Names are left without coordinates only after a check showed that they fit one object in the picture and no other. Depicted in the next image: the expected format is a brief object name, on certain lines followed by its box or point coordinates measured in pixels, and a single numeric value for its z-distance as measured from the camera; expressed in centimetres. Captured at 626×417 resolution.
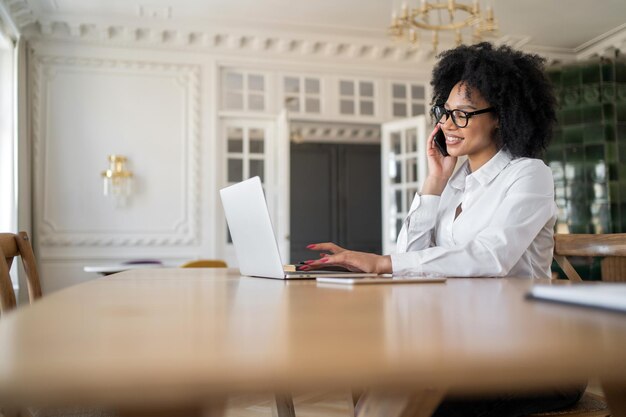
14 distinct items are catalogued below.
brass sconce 517
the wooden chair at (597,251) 136
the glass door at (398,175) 572
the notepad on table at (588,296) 57
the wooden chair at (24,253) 144
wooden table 30
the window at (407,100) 596
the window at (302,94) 570
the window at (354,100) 582
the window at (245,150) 555
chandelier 363
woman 133
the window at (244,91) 558
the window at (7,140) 470
